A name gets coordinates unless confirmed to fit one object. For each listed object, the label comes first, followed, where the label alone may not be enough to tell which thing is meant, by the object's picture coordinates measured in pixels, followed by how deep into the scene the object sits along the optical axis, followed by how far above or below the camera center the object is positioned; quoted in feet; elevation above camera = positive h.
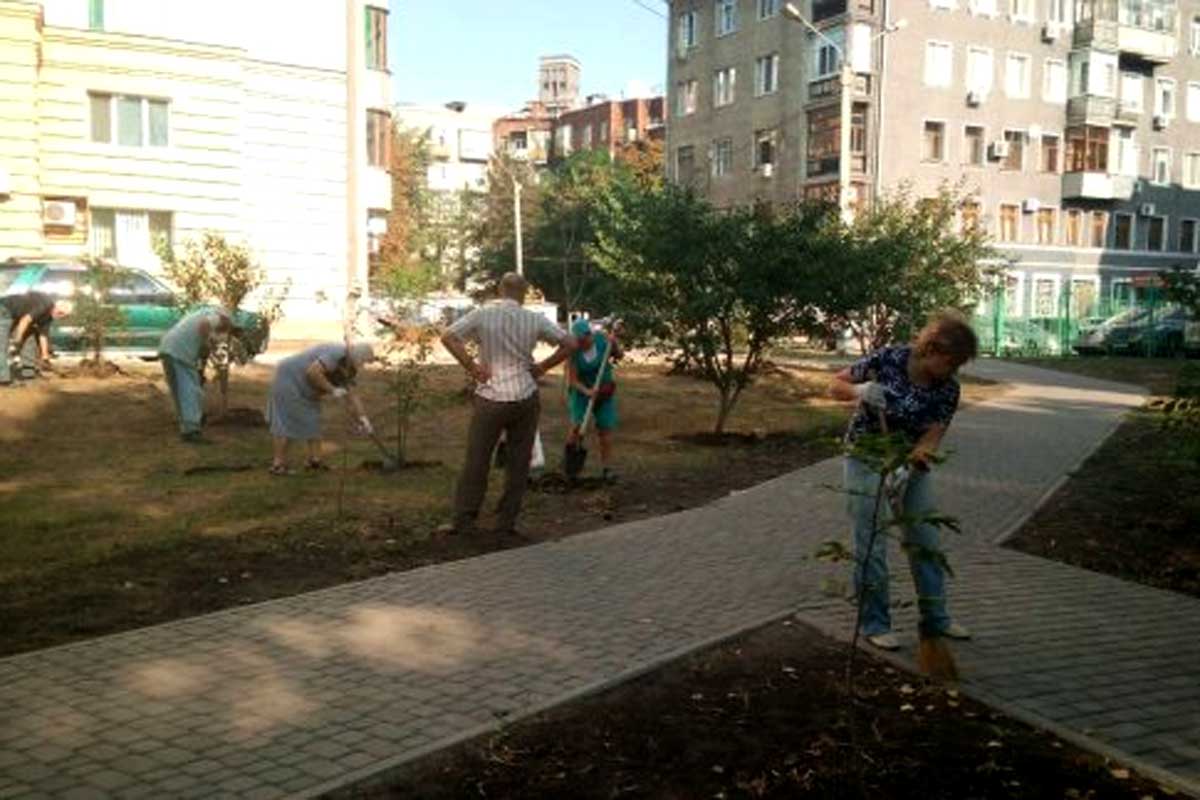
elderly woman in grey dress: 32.27 -3.31
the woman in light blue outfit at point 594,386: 33.19 -3.23
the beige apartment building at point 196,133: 94.63 +11.99
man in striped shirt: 25.20 -2.56
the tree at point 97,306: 50.06 -1.72
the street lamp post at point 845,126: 91.71 +12.19
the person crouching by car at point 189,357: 37.06 -2.86
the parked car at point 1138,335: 103.19 -5.03
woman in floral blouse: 16.58 -2.05
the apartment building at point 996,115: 150.92 +22.87
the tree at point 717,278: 40.60 -0.08
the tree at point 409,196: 171.58 +14.03
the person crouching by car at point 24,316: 50.62 -2.24
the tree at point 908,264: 51.42 +0.72
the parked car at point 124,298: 56.34 -1.53
